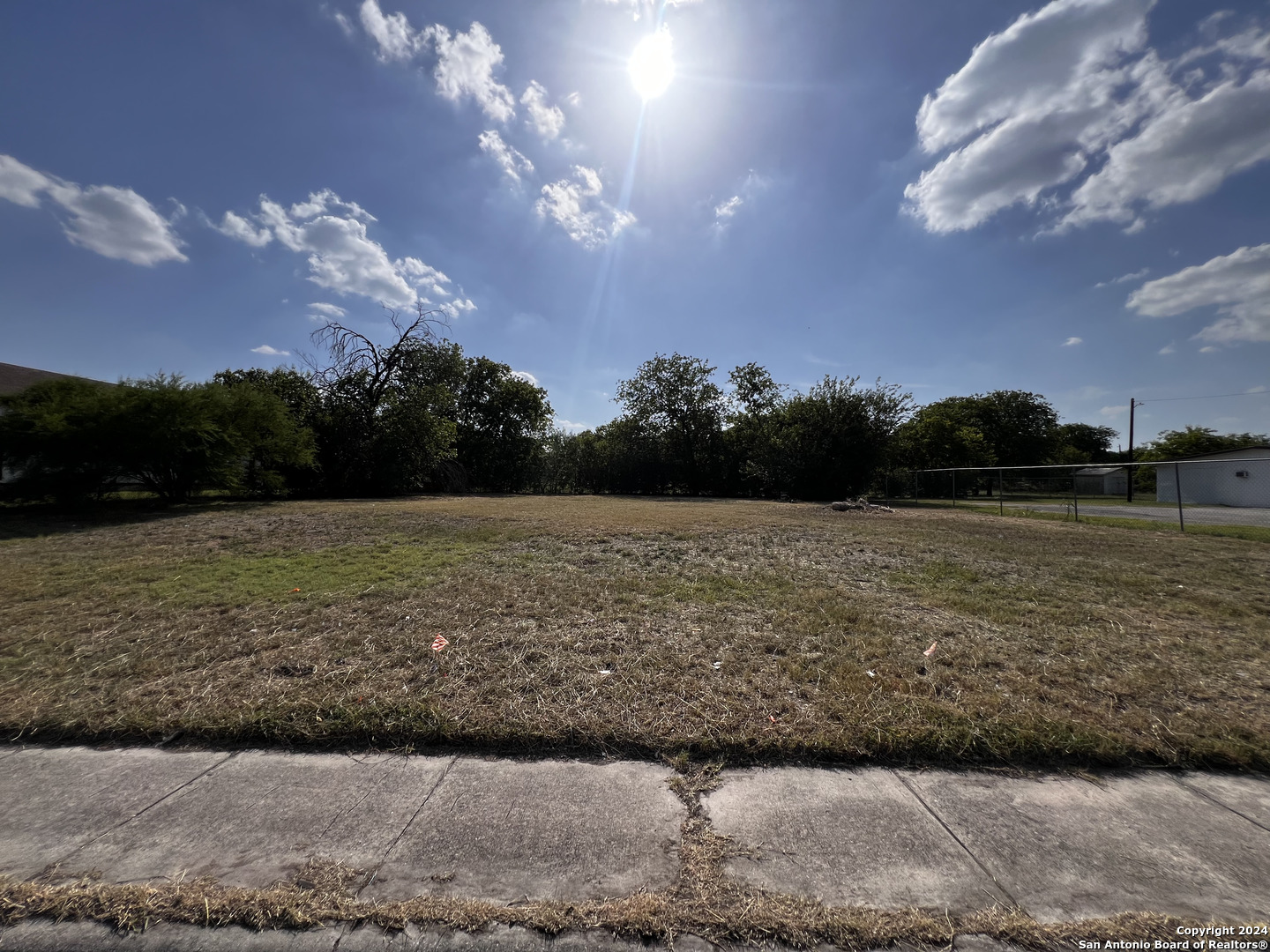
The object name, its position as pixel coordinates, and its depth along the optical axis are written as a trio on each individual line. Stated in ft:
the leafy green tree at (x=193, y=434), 34.12
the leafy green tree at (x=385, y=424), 61.41
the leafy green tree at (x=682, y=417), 90.48
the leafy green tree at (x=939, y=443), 102.12
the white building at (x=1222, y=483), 50.96
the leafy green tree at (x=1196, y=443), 115.24
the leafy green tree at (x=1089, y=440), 183.52
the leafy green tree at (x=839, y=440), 66.64
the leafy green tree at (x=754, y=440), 75.41
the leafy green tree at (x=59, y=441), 32.14
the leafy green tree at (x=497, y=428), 89.86
